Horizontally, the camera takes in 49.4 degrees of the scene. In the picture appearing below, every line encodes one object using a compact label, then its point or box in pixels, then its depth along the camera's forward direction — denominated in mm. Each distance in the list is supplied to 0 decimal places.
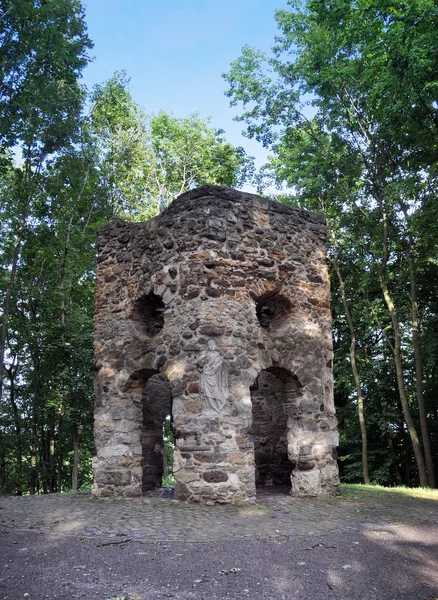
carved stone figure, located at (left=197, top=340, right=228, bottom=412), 7242
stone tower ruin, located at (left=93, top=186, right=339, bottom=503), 7242
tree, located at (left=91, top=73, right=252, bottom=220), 18125
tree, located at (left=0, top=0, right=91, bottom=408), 11930
